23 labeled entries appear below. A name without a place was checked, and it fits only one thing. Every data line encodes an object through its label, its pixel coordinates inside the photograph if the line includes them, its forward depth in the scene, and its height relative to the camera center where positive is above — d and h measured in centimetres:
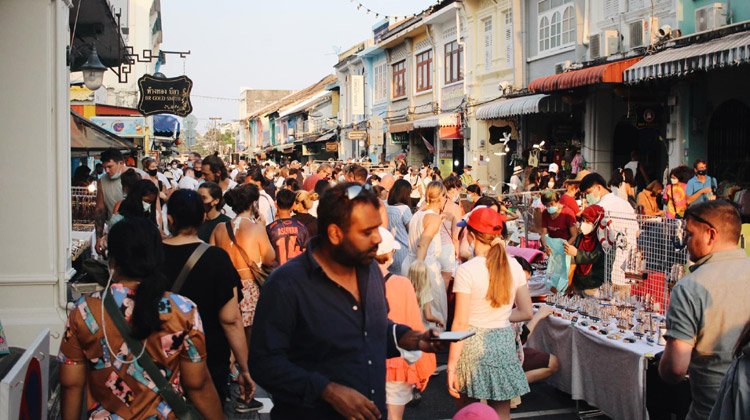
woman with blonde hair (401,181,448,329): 659 -74
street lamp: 1032 +170
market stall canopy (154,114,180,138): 3099 +276
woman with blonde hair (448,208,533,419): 477 -93
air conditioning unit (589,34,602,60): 1621 +313
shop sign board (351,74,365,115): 3803 +492
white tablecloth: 567 -158
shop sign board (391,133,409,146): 3262 +217
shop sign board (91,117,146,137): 2352 +211
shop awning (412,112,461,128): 2542 +234
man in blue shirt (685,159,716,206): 1186 -5
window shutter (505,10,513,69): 2206 +443
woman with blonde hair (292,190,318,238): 800 -26
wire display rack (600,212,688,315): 724 -78
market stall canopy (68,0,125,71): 1043 +268
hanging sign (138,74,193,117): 1666 +218
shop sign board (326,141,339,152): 4469 +251
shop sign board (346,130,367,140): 3384 +242
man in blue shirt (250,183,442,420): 280 -54
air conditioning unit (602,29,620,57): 1573 +311
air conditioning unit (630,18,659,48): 1432 +309
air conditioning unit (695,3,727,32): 1253 +292
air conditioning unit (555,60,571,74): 1736 +290
